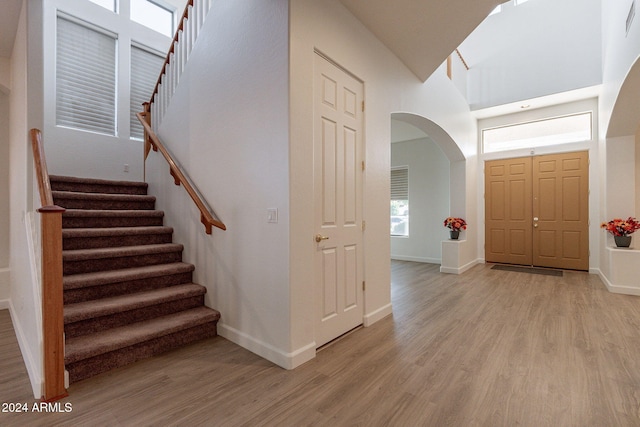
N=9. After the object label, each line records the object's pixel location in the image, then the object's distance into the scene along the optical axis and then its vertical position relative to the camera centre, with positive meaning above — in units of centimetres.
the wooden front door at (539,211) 572 +5
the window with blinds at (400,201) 758 +30
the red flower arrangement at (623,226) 437 -18
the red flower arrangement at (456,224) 582 -20
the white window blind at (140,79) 534 +235
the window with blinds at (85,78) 466 +211
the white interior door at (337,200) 255 +11
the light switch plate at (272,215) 233 -2
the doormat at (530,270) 561 -107
